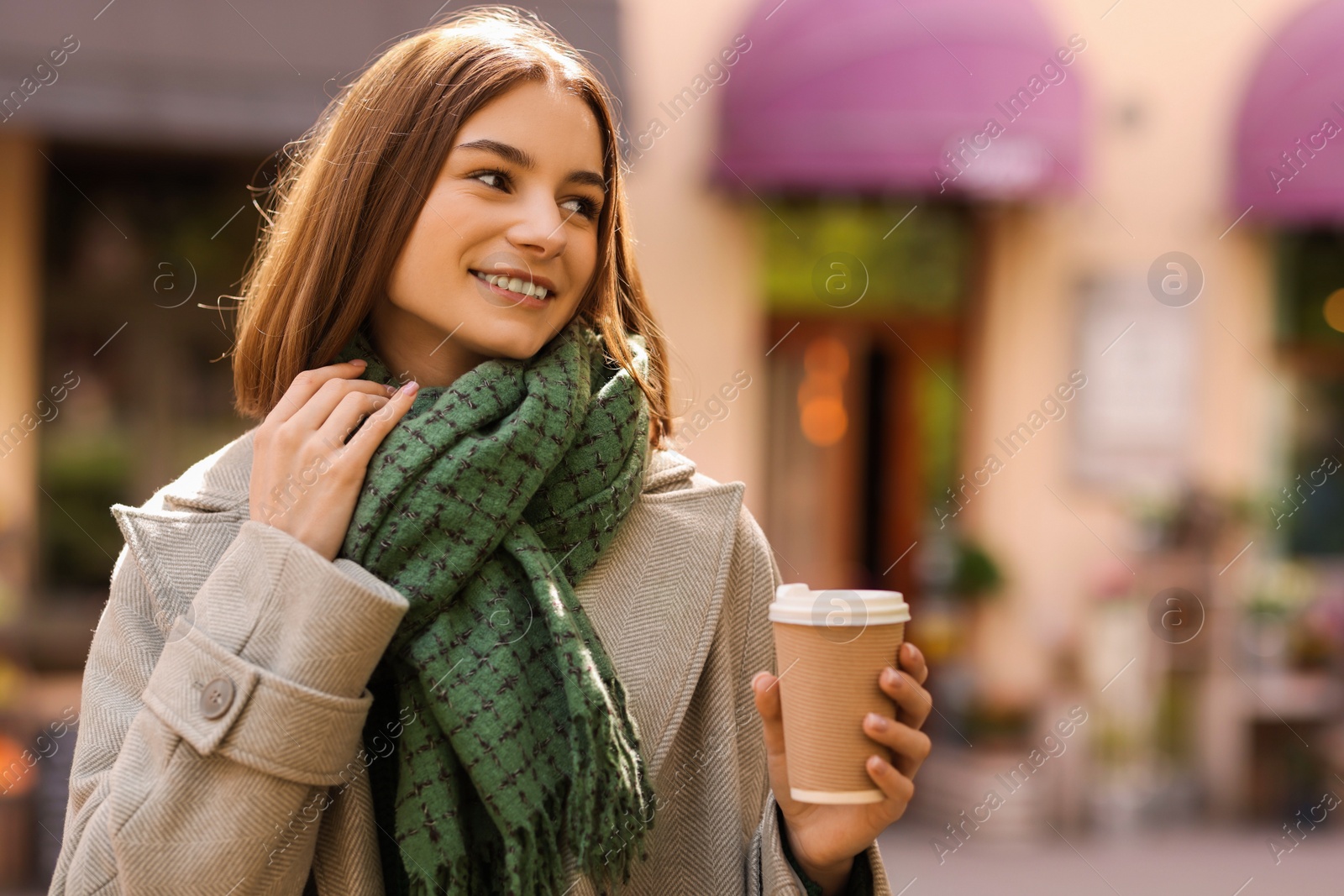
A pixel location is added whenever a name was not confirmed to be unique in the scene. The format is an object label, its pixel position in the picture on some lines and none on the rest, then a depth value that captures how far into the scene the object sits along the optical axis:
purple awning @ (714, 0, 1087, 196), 5.95
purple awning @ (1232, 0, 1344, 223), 6.55
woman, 1.42
